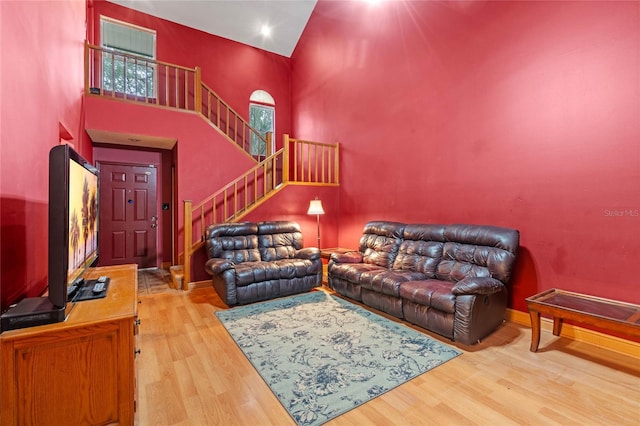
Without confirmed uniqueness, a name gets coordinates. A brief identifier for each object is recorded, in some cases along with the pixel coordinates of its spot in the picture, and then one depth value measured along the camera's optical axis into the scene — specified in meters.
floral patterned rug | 1.92
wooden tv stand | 1.29
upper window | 5.39
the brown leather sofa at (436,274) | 2.62
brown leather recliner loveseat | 3.59
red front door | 5.34
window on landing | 6.81
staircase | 4.50
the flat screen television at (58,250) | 1.36
